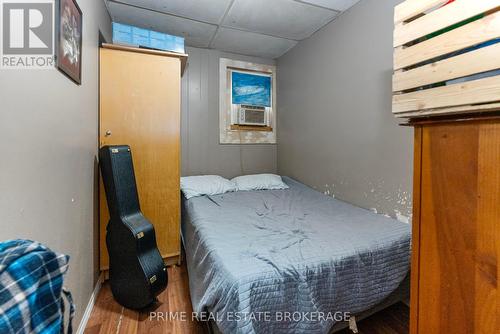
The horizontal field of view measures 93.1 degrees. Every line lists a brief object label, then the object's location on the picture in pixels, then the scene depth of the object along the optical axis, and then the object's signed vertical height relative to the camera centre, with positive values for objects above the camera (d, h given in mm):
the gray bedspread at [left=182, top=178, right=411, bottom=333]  1065 -539
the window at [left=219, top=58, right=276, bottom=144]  3164 +812
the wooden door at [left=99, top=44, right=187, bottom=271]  1937 +310
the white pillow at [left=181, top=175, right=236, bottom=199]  2486 -274
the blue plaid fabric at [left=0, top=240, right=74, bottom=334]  438 -259
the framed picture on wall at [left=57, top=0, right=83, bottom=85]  1124 +621
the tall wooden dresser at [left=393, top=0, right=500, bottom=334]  556 +23
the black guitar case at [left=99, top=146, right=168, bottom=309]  1604 -585
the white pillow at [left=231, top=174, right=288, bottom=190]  2885 -264
